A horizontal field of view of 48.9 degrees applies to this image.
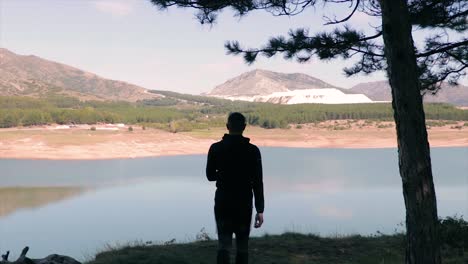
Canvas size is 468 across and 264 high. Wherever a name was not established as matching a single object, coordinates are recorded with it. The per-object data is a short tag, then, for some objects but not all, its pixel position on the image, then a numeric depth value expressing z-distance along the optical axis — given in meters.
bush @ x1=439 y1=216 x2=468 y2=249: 7.30
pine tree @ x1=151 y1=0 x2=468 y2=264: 5.07
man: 4.30
